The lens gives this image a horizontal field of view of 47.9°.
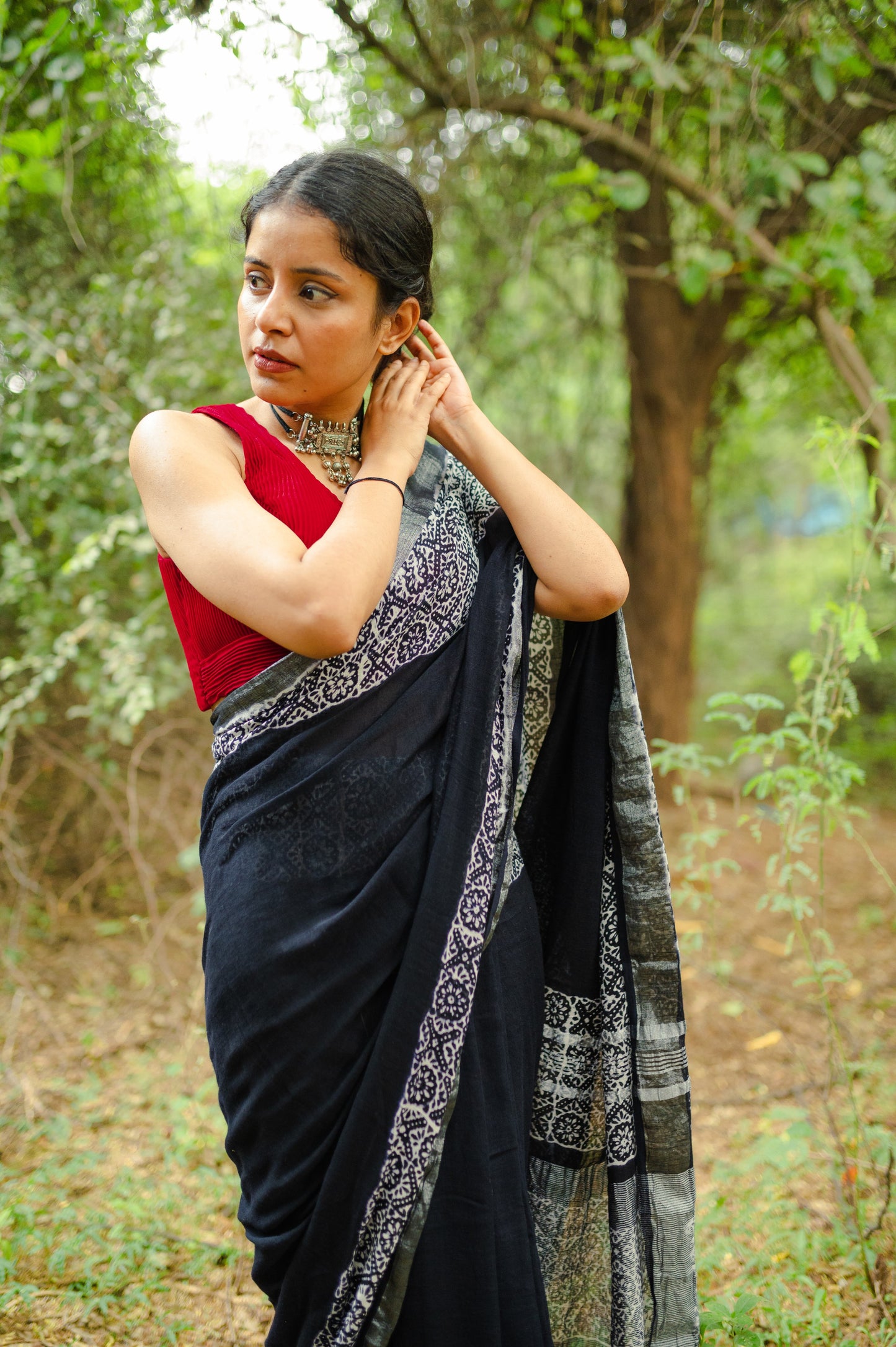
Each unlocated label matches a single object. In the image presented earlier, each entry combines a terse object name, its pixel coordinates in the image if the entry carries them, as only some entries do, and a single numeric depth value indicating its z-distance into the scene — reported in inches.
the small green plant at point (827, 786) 83.7
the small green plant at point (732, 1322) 75.5
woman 54.5
